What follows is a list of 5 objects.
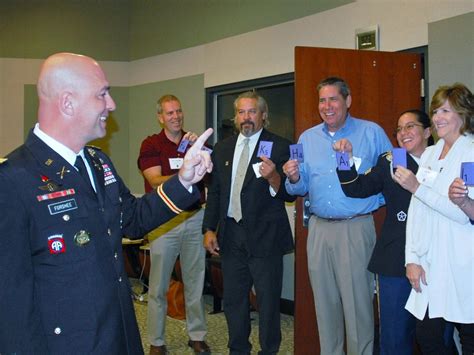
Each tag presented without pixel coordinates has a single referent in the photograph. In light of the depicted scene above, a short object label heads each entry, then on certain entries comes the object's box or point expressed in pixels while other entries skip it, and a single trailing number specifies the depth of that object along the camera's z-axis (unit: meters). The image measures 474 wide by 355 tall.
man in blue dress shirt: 3.48
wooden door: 4.09
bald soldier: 1.71
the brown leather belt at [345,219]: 3.51
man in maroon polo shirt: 4.30
